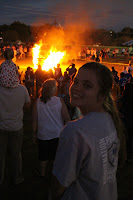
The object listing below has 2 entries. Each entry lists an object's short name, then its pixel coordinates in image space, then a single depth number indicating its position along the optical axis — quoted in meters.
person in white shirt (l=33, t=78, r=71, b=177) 3.77
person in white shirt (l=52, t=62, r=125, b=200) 1.33
